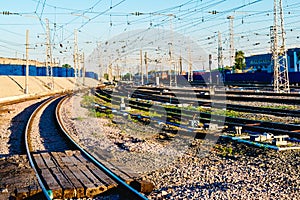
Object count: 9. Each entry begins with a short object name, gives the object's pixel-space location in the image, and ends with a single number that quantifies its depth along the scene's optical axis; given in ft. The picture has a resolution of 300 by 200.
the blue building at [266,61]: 242.58
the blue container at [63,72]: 278.05
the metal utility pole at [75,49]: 185.70
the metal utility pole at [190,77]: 216.10
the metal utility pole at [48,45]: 164.76
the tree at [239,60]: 275.39
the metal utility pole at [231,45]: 168.77
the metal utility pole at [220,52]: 178.23
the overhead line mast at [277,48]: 105.91
